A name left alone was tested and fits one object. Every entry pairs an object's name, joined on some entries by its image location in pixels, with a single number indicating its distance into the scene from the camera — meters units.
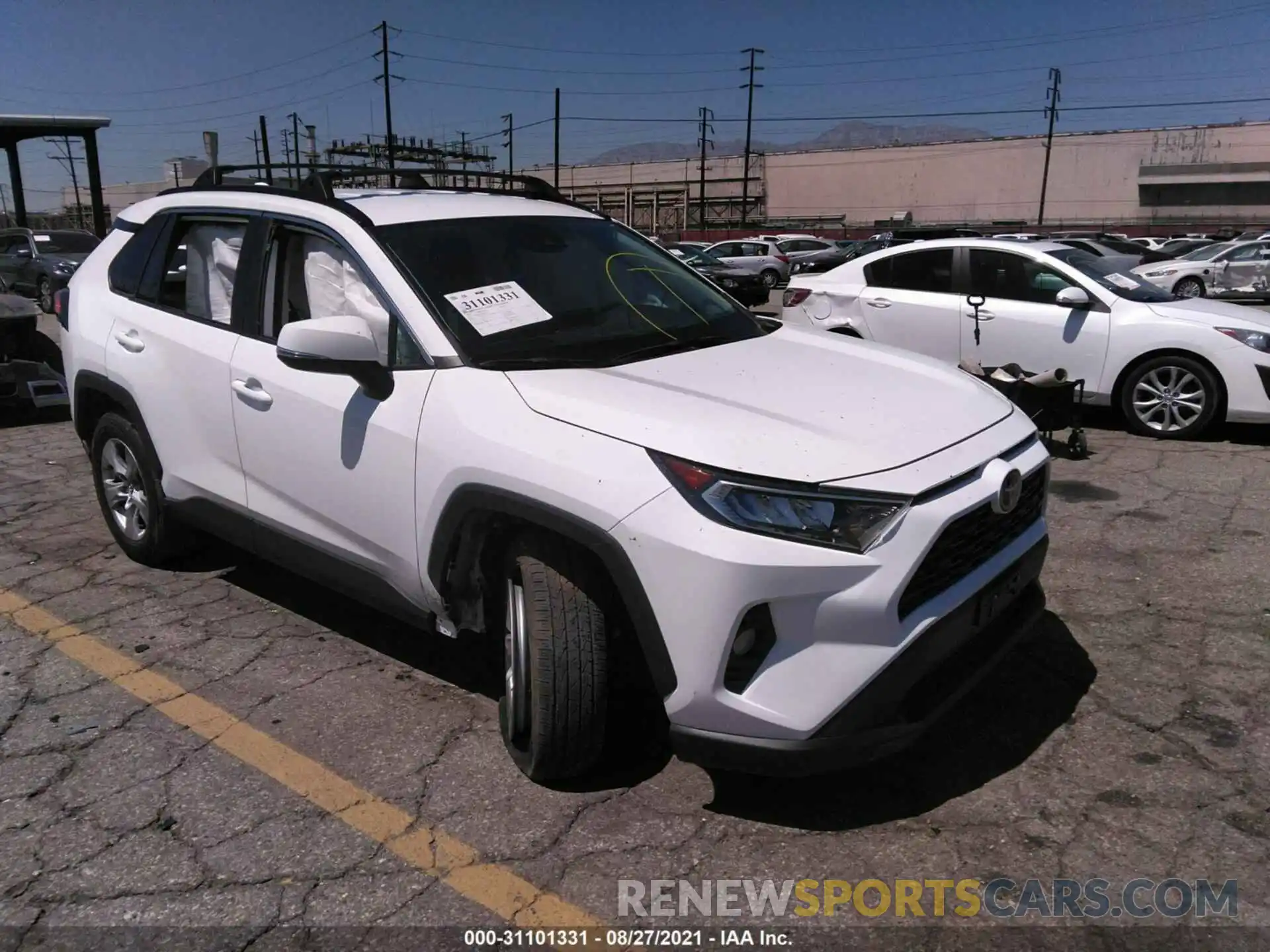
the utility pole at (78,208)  57.84
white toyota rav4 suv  2.44
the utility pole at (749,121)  64.49
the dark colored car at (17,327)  8.04
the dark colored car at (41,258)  16.97
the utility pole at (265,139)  39.08
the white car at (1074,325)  6.98
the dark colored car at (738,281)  22.27
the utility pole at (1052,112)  71.19
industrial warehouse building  69.62
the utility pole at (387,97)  49.16
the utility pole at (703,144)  66.00
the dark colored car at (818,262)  32.12
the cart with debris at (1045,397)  6.20
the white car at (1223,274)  20.08
